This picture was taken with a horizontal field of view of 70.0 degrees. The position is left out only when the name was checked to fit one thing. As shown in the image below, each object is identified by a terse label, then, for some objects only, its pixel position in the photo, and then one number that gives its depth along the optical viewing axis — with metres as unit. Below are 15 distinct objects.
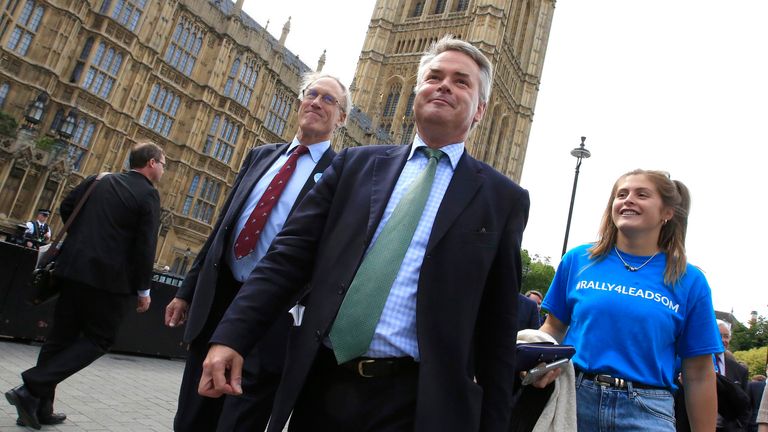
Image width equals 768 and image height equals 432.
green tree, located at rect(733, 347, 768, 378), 29.50
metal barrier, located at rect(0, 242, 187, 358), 6.95
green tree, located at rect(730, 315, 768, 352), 43.09
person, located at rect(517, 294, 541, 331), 5.54
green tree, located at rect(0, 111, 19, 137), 17.45
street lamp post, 14.69
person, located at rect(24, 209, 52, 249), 11.48
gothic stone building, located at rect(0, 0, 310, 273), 18.92
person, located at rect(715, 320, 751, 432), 3.60
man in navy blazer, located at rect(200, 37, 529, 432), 1.64
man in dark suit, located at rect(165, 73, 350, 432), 2.58
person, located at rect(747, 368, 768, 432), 6.70
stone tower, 50.66
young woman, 2.41
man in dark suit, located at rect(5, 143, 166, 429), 3.95
